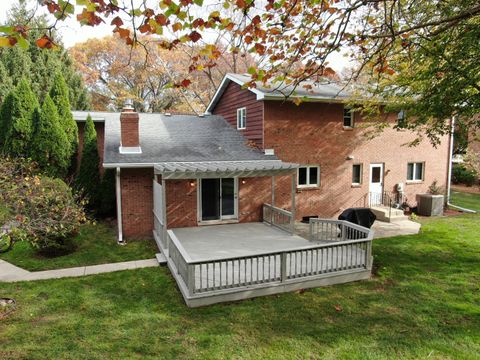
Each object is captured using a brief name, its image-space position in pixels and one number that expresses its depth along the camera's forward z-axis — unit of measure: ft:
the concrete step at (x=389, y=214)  46.93
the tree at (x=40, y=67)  73.41
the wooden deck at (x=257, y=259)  22.75
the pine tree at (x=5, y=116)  48.06
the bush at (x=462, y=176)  85.87
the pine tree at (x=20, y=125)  44.86
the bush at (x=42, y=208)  21.39
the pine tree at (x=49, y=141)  45.09
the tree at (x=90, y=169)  46.65
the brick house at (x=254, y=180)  26.37
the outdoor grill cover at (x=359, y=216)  35.60
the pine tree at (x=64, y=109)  48.11
